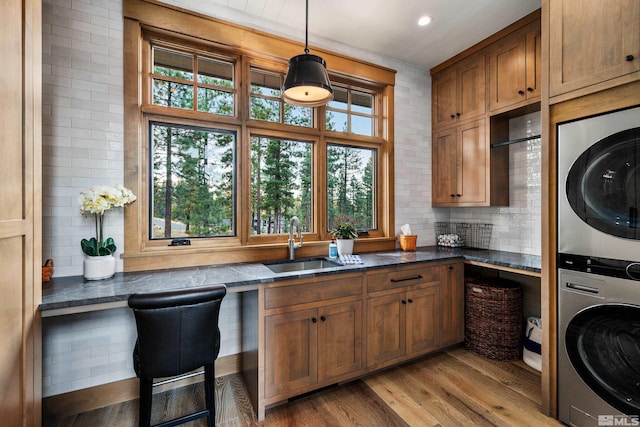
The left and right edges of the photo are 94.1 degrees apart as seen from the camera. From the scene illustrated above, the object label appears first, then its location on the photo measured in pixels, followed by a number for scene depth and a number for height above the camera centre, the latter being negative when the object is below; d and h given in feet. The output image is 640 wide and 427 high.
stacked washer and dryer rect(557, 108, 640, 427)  5.26 -1.08
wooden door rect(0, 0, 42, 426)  3.92 +0.03
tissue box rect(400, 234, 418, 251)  10.54 -0.99
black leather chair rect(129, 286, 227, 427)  4.82 -2.02
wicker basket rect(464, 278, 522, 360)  8.74 -3.19
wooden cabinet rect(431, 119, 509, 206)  9.87 +1.55
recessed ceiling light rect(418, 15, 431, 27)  8.63 +5.69
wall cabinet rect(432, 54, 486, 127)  10.03 +4.38
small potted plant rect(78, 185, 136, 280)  6.25 -0.57
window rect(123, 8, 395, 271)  7.50 +1.91
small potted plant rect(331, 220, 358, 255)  9.18 -0.73
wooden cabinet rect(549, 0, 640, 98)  5.24 +3.22
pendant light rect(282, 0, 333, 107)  6.21 +2.81
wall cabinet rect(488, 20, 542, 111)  8.51 +4.39
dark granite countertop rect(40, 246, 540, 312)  5.22 -1.41
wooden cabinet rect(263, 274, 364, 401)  6.54 -2.81
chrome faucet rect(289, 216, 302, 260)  8.70 -0.64
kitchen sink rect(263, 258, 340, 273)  8.53 -1.53
